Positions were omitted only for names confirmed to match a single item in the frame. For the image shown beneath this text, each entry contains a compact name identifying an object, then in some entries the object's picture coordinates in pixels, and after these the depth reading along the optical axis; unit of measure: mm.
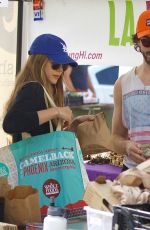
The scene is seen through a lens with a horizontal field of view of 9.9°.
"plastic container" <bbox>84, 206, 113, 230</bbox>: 2376
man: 3862
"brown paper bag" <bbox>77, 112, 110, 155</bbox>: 4169
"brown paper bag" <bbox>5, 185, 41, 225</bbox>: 3090
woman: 3654
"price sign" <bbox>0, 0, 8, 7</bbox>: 4796
